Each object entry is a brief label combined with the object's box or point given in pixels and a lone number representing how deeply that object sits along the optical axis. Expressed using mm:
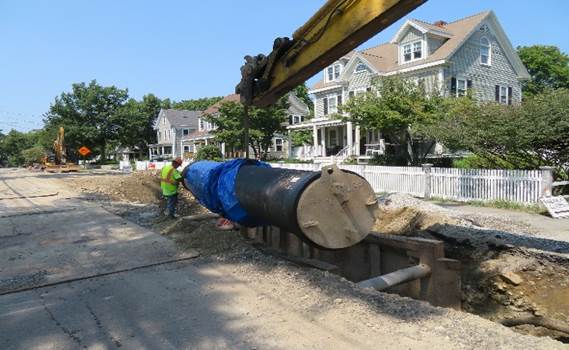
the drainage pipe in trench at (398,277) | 5324
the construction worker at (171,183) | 10750
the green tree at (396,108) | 19828
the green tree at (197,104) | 92125
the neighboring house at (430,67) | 27891
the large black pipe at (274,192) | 5066
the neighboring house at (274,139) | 44469
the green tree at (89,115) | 56875
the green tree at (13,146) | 99750
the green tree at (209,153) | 41469
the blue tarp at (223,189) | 6863
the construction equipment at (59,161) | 39688
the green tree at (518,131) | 12312
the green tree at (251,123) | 36000
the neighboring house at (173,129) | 65125
